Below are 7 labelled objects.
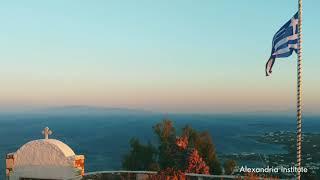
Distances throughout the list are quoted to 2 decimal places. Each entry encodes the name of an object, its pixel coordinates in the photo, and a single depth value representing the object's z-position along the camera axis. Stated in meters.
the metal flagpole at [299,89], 15.87
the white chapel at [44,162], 18.98
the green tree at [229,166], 34.83
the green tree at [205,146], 32.16
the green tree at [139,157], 36.59
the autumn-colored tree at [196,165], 26.84
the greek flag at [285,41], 16.41
